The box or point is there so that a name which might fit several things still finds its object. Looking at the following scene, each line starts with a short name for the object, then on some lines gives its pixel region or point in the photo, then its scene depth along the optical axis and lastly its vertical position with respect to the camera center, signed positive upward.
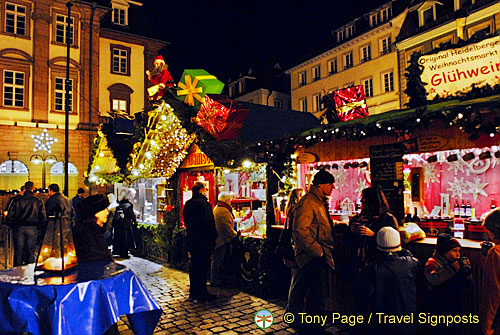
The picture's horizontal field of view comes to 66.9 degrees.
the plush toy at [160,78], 9.79 +3.00
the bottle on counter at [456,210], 6.28 -0.45
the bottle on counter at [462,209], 6.19 -0.44
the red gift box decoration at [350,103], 6.64 +1.45
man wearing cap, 4.66 -0.82
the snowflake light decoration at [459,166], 6.25 +0.28
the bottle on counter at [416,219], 5.57 -0.52
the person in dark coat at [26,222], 8.55 -0.69
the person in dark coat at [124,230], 10.32 -1.09
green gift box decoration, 8.66 +2.37
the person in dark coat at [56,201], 9.41 -0.23
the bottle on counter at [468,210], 6.11 -0.45
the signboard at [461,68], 4.54 +1.46
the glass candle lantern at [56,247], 3.70 -0.55
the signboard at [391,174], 5.32 +0.15
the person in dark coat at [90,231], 4.12 -0.44
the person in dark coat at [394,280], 3.67 -0.94
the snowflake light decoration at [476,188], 6.04 -0.09
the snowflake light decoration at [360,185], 7.60 +0.00
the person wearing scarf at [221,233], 7.25 -0.88
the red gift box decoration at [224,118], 7.55 +1.42
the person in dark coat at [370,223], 4.45 -0.46
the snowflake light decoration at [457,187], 6.28 -0.07
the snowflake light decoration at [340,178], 7.89 +0.15
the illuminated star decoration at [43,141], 21.55 +2.90
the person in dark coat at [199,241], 6.44 -0.91
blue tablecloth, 3.25 -0.99
